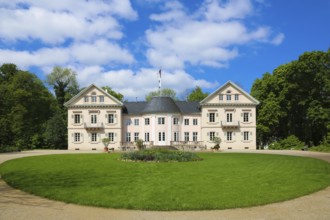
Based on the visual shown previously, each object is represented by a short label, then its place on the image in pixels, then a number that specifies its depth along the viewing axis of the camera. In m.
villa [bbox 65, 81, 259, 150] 50.12
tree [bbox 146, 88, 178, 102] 87.75
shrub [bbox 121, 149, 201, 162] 23.47
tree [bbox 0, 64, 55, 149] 52.28
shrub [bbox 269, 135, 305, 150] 47.78
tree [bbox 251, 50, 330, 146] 48.59
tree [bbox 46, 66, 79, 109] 69.94
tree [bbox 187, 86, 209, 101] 72.88
